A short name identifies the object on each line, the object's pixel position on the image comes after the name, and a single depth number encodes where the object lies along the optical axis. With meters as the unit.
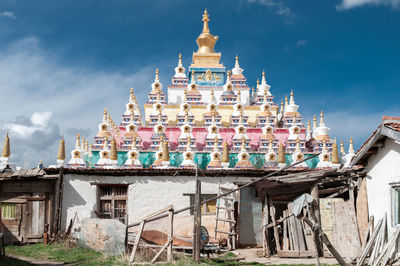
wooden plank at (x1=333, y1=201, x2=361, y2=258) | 15.15
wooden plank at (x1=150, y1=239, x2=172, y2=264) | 12.90
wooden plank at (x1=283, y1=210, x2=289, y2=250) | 15.69
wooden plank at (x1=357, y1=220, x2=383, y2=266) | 13.40
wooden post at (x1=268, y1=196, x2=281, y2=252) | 15.72
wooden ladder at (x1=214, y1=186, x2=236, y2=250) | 17.75
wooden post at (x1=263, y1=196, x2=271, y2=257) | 15.81
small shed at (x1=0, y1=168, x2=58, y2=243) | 19.39
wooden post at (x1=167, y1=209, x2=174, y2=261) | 13.23
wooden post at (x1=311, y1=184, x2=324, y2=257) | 15.77
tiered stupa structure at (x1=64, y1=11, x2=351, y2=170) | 30.59
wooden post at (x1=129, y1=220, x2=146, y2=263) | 13.12
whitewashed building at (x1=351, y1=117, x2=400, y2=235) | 12.91
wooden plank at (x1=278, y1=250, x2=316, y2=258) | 15.24
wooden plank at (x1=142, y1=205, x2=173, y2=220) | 13.80
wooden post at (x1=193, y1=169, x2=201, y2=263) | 13.30
